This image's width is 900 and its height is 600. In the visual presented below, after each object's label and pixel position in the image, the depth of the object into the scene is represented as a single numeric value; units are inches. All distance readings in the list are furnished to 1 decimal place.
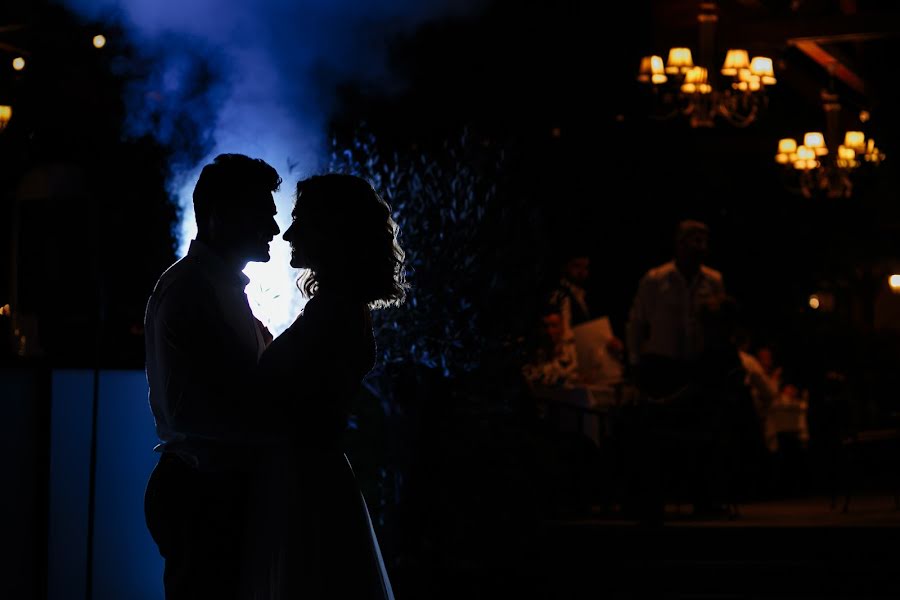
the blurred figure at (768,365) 424.5
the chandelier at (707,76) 401.7
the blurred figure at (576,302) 333.7
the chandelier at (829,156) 500.1
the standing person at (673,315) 315.3
